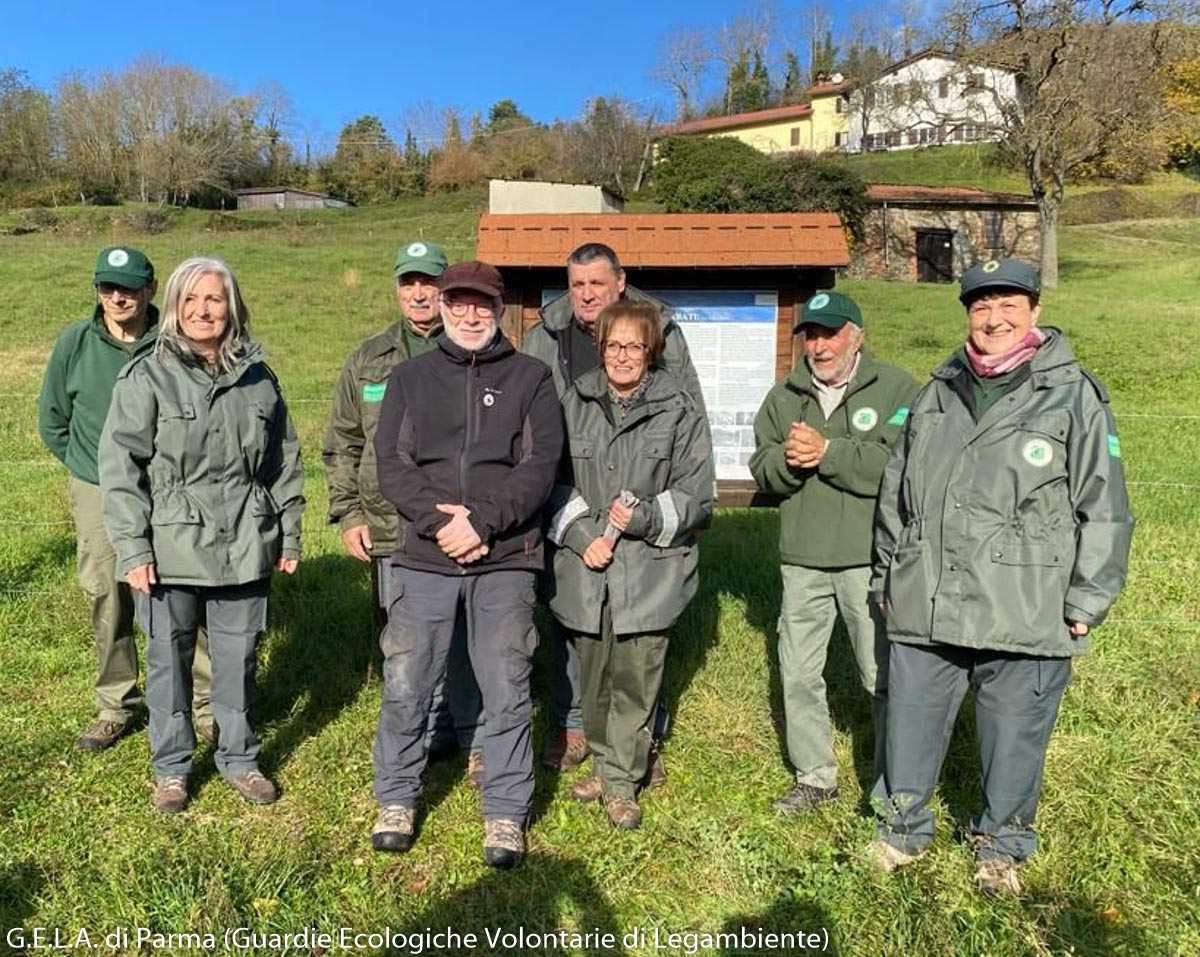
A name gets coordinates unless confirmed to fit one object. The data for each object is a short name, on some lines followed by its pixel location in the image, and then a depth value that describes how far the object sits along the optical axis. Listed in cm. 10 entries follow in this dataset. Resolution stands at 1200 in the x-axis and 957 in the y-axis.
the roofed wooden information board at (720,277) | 435
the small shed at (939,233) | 2891
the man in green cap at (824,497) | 336
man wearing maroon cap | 310
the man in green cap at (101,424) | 369
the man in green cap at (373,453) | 386
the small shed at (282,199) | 5625
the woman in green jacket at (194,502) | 327
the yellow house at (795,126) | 6438
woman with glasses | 326
